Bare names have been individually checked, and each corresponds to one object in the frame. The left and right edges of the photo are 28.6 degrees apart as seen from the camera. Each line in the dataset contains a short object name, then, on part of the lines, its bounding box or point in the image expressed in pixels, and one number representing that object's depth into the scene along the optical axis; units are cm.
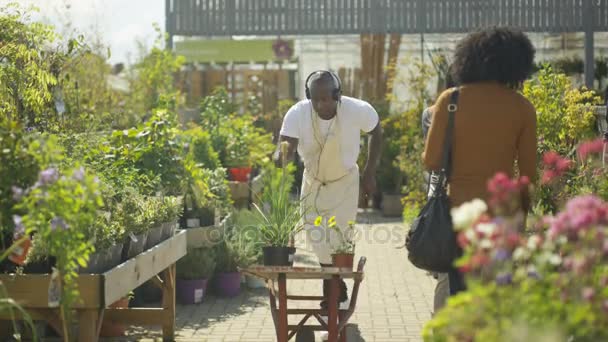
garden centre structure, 1892
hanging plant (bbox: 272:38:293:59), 2034
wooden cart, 661
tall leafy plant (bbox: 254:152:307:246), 742
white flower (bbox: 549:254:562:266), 386
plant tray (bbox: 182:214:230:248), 976
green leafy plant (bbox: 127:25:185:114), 1959
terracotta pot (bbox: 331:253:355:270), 714
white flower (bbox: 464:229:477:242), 388
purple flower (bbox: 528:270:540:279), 411
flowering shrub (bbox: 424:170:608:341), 371
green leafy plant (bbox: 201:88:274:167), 1385
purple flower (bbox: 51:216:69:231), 500
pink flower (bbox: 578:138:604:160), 469
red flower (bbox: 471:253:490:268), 381
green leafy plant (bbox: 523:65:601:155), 959
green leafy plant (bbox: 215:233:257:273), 1019
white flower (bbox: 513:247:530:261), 388
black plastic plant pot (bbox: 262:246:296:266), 732
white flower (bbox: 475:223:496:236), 384
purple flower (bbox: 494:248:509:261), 377
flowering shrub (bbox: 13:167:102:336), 496
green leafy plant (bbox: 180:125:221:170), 1218
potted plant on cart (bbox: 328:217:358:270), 715
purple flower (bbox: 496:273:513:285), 383
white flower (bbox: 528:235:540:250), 395
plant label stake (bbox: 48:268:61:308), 596
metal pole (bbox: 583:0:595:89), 1767
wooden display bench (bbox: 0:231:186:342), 605
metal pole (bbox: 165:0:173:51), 1927
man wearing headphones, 824
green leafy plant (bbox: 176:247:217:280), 968
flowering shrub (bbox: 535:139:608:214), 771
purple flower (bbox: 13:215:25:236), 484
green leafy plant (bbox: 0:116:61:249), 517
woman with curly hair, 575
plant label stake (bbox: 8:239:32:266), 605
